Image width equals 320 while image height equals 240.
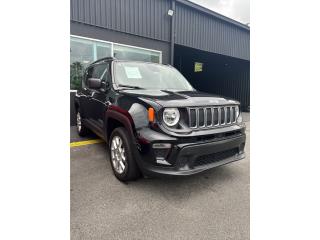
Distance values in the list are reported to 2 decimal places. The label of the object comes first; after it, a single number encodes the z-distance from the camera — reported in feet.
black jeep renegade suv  7.23
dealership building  19.92
